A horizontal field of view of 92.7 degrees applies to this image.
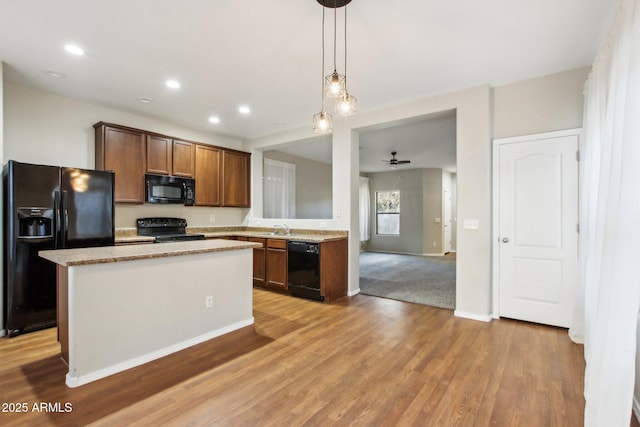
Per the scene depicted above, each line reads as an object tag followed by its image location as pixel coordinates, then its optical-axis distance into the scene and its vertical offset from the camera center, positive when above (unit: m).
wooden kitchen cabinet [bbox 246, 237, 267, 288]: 4.89 -0.87
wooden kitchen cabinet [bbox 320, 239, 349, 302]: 4.19 -0.80
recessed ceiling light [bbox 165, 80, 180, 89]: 3.42 +1.46
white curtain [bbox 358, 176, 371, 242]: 9.85 +0.14
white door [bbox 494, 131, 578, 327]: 3.17 -0.15
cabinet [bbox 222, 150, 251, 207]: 5.51 +0.63
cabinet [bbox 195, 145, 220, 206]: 5.12 +0.62
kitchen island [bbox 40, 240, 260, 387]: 2.20 -0.76
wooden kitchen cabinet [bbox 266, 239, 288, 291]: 4.61 -0.80
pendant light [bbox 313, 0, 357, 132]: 2.12 +0.89
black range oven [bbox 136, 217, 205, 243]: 4.51 -0.28
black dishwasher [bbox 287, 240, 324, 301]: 4.23 -0.81
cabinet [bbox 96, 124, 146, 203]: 4.03 +0.72
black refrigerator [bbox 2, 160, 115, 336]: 3.04 -0.18
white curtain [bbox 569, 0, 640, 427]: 1.40 -0.15
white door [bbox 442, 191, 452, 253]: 9.59 -0.30
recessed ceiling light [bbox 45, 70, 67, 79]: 3.17 +1.45
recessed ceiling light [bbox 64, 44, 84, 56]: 2.69 +1.46
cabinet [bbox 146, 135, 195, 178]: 4.51 +0.85
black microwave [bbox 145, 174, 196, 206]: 4.45 +0.34
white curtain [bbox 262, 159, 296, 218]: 6.51 +0.51
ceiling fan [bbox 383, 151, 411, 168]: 7.20 +1.29
